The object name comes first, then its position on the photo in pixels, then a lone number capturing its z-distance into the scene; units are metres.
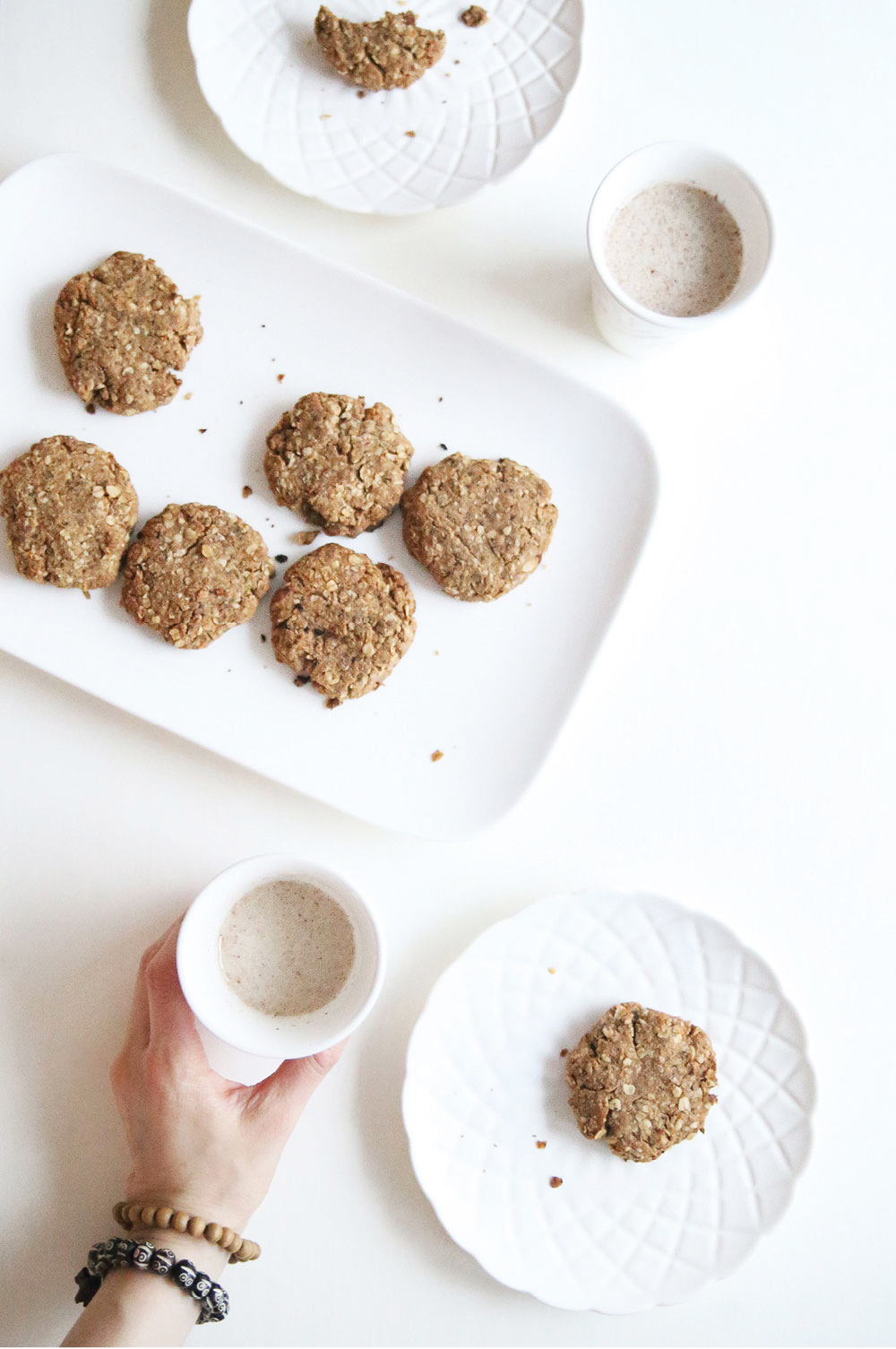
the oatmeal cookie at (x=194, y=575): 0.79
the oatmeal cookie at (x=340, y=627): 0.79
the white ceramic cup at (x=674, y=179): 0.77
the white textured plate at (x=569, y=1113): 0.79
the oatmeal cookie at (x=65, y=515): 0.79
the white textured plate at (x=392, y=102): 0.81
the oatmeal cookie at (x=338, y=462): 0.80
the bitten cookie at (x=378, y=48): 0.80
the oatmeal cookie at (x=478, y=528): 0.80
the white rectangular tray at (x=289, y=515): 0.80
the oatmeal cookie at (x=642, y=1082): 0.78
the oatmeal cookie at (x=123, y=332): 0.80
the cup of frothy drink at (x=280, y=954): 0.75
